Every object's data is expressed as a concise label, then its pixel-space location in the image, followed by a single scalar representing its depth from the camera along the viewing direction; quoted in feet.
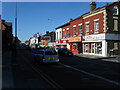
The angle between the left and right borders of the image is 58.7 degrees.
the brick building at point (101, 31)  60.71
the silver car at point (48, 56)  35.10
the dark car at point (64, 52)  64.39
